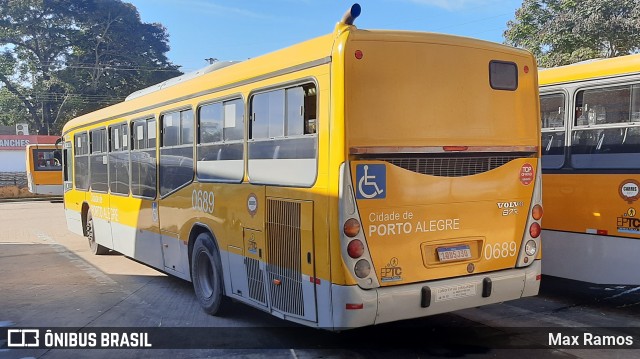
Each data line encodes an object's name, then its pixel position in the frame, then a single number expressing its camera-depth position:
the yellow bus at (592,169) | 6.59
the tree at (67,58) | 44.38
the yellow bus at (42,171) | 28.30
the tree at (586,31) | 20.14
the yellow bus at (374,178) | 4.77
